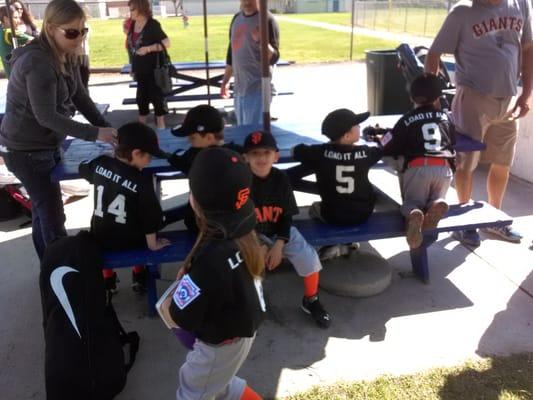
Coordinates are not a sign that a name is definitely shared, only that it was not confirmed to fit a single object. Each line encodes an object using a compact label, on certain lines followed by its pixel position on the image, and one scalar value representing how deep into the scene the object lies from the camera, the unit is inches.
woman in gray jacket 109.8
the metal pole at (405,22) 975.5
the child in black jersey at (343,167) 126.0
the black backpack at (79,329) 93.0
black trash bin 271.4
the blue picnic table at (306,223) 118.8
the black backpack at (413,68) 216.1
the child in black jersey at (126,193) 112.0
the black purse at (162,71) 259.6
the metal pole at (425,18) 912.0
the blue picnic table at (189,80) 338.0
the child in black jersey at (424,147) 133.0
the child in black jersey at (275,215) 115.9
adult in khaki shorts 146.7
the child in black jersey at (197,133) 123.0
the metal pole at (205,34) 187.2
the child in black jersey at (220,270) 69.2
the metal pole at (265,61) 128.0
